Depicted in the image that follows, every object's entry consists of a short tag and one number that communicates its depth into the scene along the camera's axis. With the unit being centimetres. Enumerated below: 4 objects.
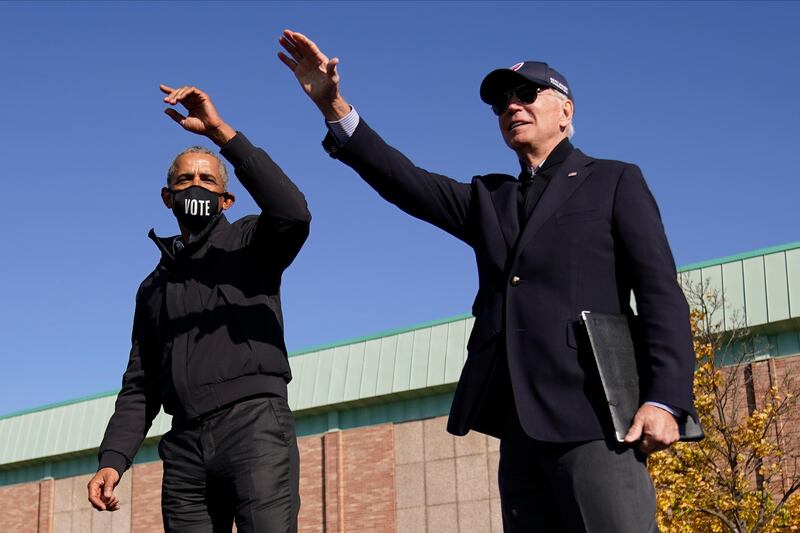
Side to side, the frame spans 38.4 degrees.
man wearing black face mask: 526
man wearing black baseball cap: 388
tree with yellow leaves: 1961
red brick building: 2497
